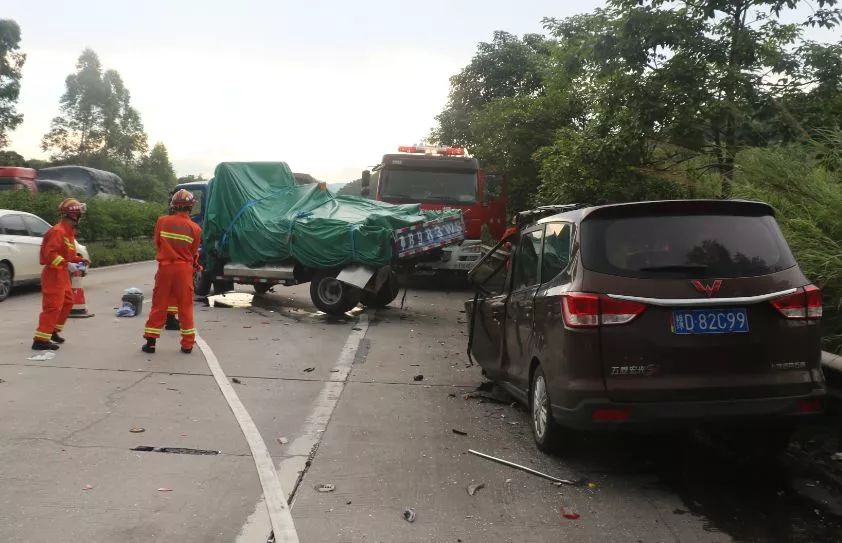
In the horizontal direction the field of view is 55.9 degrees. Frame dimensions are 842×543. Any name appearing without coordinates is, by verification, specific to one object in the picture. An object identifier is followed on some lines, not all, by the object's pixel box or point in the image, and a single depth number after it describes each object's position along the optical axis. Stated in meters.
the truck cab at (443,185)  17.36
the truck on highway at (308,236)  12.96
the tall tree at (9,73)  47.91
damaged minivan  4.53
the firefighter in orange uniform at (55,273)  8.81
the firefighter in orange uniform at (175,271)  8.87
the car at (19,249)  14.25
